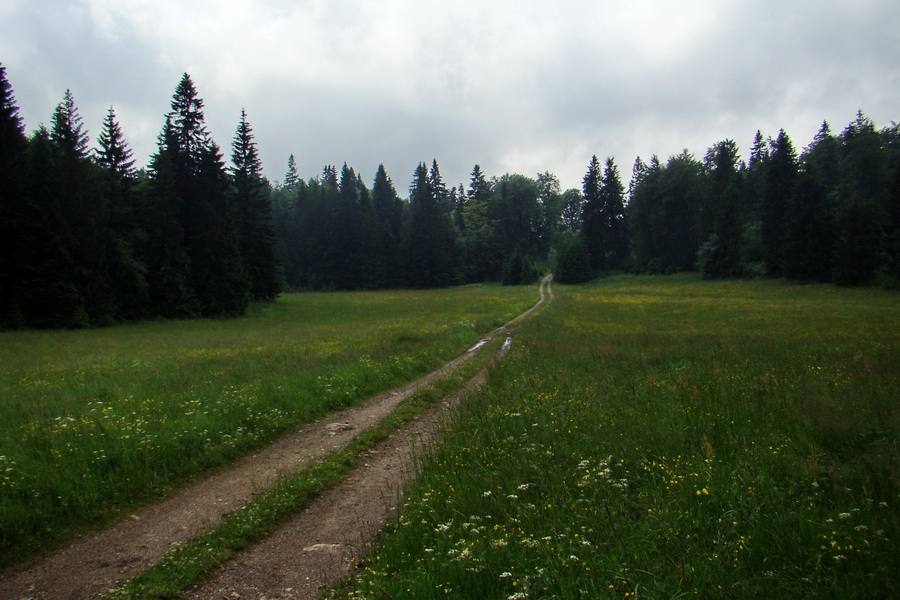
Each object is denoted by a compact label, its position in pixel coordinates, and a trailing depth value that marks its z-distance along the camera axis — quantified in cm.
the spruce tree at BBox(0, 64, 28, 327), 3322
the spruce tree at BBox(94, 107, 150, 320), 3919
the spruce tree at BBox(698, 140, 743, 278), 7331
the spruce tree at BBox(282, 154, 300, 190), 16102
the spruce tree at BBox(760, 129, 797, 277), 6475
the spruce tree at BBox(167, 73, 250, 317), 4631
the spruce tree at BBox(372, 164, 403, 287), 9744
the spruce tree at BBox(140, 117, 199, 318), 4266
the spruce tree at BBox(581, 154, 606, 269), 10200
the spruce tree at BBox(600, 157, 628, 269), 10375
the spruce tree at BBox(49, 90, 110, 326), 3525
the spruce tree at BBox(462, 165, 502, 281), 10812
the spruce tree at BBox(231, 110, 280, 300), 5684
